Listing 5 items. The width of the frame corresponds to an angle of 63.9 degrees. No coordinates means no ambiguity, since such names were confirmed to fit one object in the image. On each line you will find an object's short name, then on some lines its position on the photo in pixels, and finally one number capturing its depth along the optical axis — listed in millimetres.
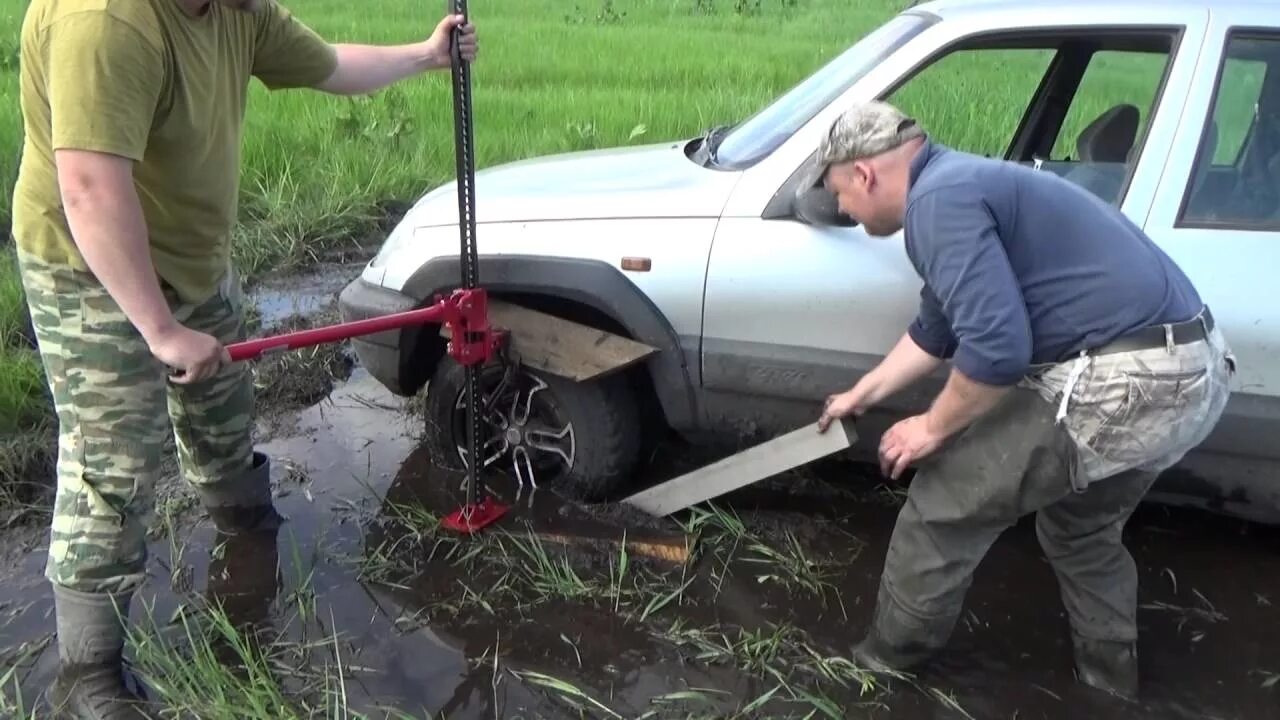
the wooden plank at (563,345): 3020
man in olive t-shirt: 2035
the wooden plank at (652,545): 3168
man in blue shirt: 2117
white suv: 2719
